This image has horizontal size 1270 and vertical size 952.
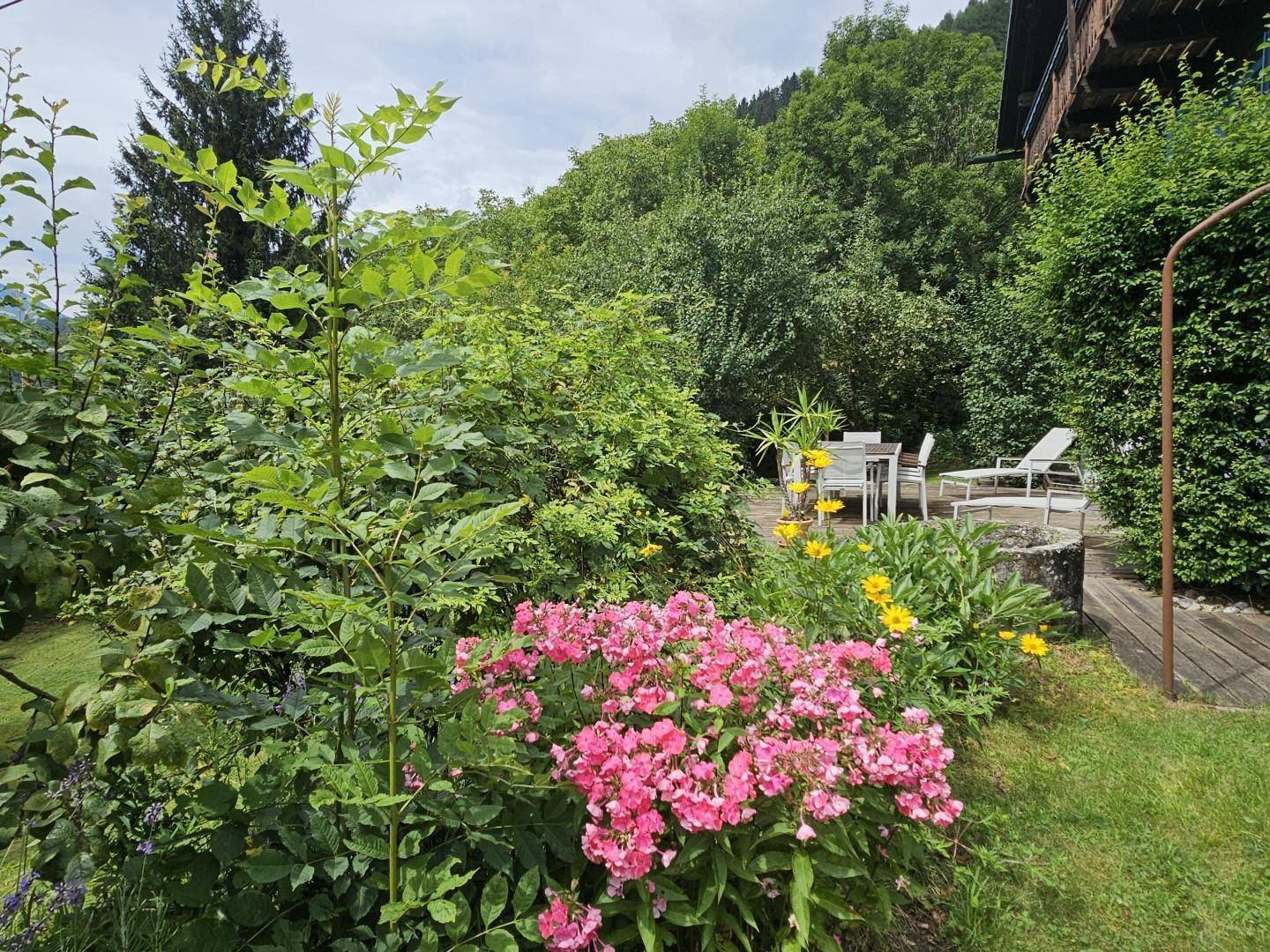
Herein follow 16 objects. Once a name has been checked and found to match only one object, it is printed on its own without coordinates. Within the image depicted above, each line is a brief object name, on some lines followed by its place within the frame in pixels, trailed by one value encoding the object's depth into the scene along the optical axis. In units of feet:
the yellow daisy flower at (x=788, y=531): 7.82
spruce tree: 35.37
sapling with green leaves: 3.05
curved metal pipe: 9.47
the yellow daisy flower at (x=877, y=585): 7.60
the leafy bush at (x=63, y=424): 3.15
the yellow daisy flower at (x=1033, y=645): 8.45
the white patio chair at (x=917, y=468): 24.88
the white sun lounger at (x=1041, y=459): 23.80
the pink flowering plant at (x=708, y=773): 3.70
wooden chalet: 21.20
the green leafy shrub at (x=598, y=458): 6.50
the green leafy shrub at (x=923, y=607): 7.67
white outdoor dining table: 23.53
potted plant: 8.13
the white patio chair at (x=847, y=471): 23.32
